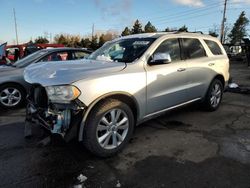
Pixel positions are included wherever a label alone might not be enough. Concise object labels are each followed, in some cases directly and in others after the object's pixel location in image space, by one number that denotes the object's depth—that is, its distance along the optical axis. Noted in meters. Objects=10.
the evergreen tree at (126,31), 39.71
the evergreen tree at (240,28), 46.26
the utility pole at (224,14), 30.22
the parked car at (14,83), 4.47
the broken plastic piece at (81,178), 2.23
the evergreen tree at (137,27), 40.38
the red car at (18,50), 8.07
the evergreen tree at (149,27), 38.92
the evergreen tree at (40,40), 41.00
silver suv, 2.35
